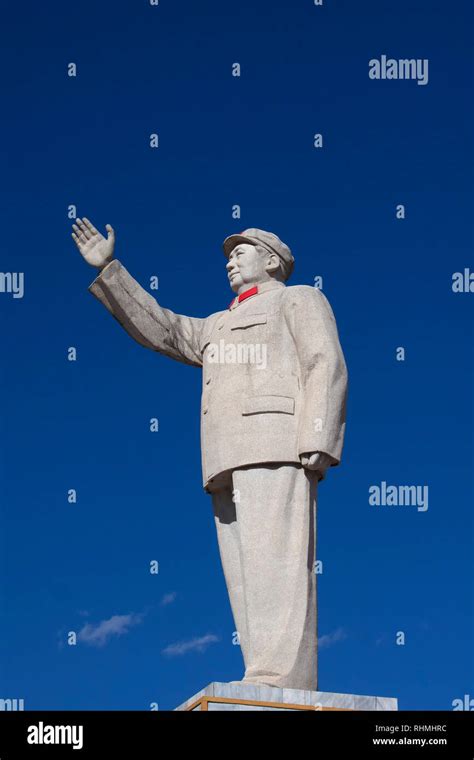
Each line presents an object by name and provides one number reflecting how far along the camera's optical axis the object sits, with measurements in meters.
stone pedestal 11.42
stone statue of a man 12.49
